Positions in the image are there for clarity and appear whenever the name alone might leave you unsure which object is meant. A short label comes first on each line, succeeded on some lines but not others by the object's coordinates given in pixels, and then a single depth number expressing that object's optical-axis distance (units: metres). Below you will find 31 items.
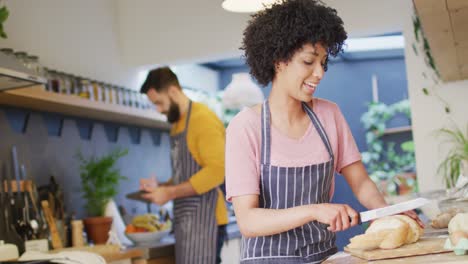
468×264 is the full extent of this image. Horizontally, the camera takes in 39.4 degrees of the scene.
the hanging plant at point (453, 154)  3.61
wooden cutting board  1.33
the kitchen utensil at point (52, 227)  3.28
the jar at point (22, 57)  3.10
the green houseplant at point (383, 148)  7.64
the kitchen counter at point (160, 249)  3.43
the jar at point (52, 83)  3.47
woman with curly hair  1.71
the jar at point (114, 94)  4.10
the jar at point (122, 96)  4.20
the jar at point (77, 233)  3.45
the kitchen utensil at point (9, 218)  3.00
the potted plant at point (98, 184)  3.77
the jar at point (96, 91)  3.85
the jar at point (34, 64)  3.06
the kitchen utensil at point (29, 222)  3.15
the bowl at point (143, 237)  3.65
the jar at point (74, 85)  3.64
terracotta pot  3.59
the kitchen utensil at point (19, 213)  3.13
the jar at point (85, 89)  3.68
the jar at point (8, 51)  2.98
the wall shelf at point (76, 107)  3.14
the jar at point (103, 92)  3.94
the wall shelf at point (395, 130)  7.80
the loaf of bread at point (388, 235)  1.39
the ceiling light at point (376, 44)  7.72
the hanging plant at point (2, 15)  2.33
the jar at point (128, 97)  4.27
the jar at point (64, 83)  3.53
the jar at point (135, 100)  4.37
